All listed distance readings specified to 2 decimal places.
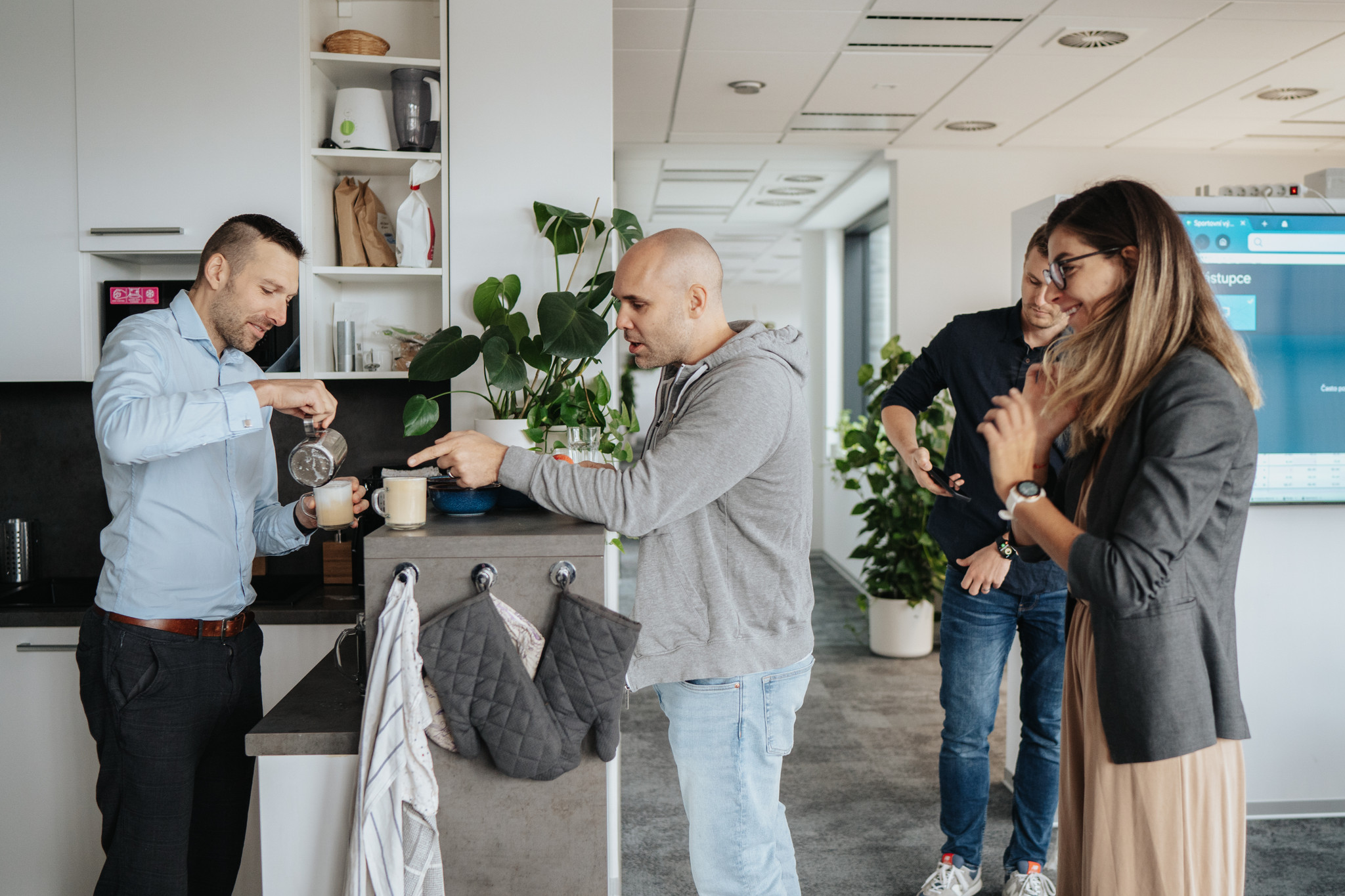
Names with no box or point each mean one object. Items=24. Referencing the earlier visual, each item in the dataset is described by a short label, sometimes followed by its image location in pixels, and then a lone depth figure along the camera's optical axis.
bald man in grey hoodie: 1.51
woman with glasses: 1.29
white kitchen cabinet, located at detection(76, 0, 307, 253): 2.45
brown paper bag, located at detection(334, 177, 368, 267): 2.68
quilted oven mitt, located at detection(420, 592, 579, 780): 1.32
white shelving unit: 2.56
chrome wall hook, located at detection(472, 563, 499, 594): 1.34
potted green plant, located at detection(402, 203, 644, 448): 2.09
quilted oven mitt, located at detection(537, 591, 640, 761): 1.35
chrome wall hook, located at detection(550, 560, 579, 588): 1.37
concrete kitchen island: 1.38
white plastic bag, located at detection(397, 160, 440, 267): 2.58
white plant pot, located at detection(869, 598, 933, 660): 4.86
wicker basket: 2.58
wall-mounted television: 2.82
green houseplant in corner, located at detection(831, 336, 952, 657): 4.78
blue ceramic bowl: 1.53
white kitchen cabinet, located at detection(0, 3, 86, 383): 2.44
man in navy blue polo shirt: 2.26
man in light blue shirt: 1.69
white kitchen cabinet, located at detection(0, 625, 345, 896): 2.39
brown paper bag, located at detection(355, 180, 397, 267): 2.69
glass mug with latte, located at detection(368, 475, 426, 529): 1.43
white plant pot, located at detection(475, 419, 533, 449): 2.04
